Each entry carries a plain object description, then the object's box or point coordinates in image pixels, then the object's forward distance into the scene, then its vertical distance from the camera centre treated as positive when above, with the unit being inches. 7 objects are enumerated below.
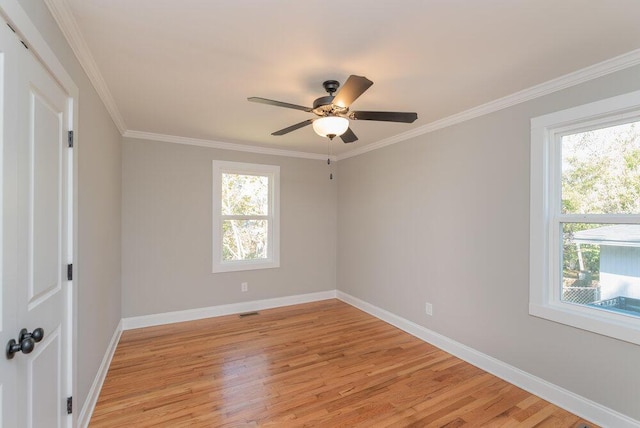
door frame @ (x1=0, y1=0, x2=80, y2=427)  51.7 +18.7
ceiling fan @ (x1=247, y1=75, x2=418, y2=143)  80.4 +28.4
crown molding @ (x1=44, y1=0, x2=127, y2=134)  59.3 +39.5
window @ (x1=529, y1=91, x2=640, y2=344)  81.4 -0.6
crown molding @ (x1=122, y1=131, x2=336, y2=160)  149.6 +37.8
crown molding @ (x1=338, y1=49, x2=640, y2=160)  78.4 +39.1
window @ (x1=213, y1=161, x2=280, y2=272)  169.3 -1.6
